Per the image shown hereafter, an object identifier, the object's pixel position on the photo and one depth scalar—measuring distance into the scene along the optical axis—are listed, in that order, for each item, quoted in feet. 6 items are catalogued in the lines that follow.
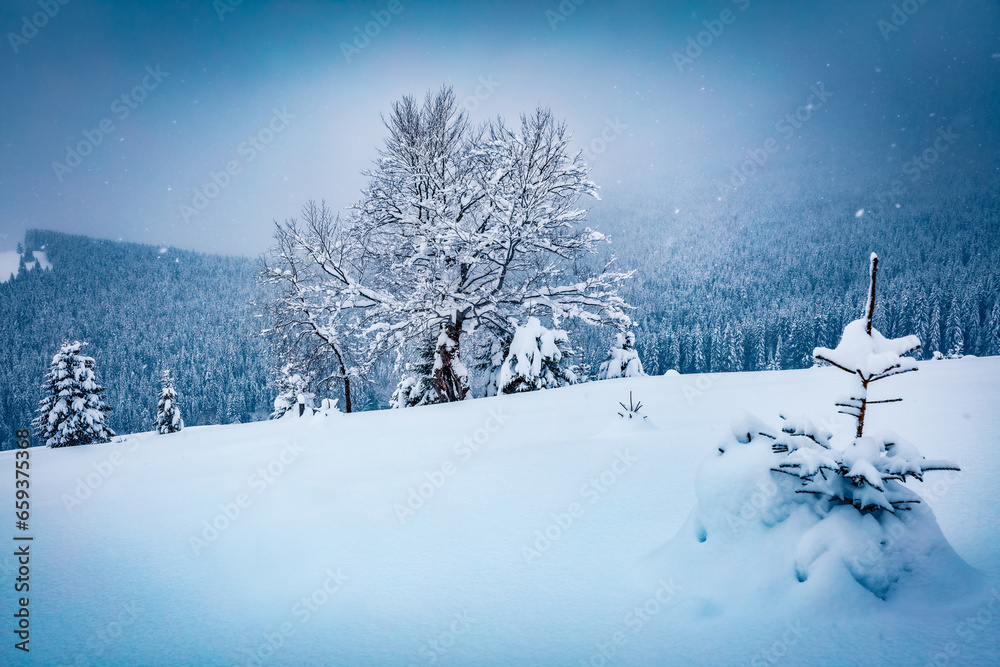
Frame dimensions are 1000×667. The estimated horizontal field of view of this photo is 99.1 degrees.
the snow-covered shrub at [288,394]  76.55
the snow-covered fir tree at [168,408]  62.64
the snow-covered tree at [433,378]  42.50
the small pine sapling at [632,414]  21.62
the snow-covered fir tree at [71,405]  54.29
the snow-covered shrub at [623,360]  54.24
